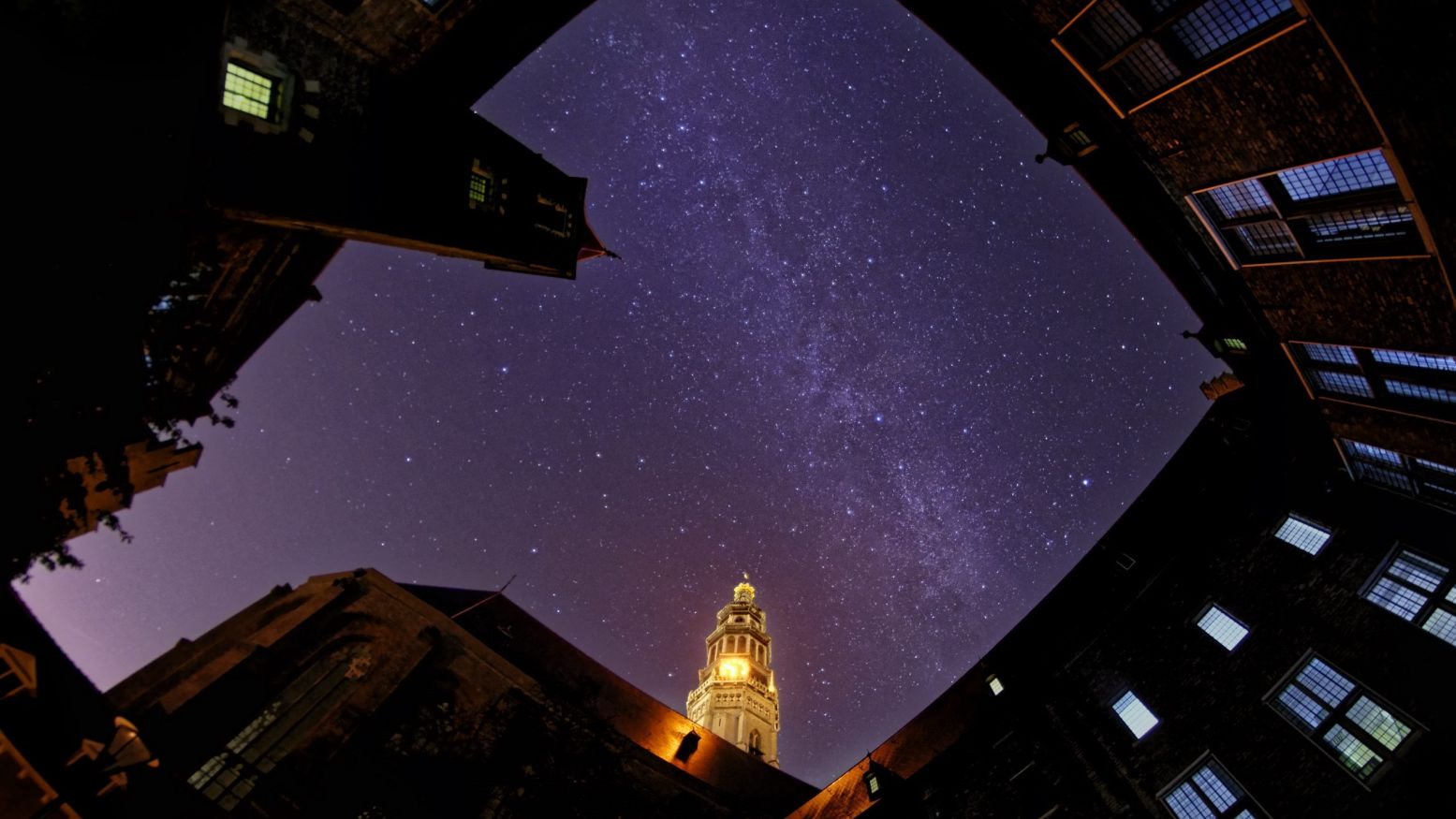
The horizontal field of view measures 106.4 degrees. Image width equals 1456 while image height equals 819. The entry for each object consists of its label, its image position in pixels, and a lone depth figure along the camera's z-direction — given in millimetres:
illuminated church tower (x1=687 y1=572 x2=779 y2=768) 63375
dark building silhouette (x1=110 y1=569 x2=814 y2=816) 17312
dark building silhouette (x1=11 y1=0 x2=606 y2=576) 7484
